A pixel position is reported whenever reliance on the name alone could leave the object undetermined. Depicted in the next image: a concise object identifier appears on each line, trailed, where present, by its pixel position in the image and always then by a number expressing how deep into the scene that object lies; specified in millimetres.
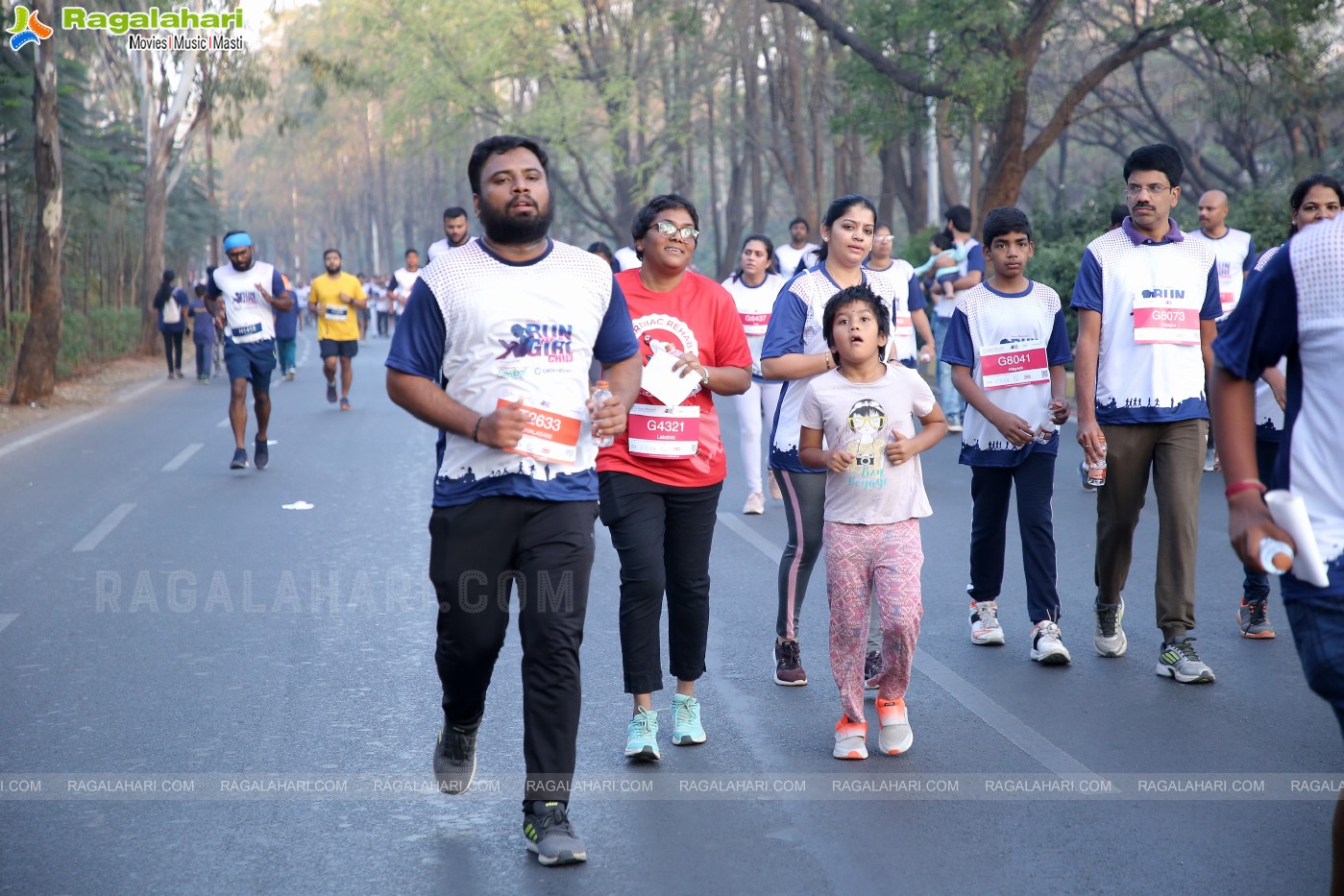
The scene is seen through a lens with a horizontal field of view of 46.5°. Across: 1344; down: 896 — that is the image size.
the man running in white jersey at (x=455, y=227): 13043
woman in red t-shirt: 5242
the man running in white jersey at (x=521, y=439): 4383
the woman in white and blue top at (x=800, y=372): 6086
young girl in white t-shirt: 5324
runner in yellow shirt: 18953
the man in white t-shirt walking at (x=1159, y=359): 6293
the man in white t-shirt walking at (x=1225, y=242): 10320
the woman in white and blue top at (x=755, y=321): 10742
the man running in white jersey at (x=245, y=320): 13234
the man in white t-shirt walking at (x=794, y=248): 16886
